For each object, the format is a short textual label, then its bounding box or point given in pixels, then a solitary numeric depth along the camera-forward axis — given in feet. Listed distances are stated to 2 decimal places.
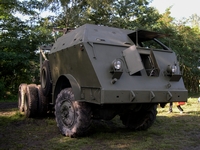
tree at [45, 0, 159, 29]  57.41
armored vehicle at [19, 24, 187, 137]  15.23
